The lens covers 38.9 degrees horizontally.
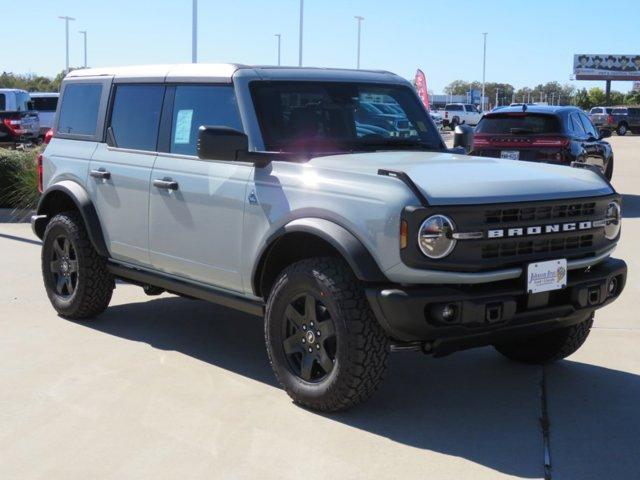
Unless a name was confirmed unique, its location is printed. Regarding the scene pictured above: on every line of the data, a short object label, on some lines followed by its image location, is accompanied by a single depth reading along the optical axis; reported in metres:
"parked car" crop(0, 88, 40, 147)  34.50
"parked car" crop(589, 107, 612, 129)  56.44
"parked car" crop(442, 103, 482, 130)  57.22
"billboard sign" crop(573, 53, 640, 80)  100.88
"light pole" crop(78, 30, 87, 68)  80.00
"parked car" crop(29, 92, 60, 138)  40.28
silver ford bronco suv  4.39
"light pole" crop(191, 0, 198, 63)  36.44
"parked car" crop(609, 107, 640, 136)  57.44
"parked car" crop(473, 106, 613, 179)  13.10
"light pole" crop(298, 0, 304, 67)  51.76
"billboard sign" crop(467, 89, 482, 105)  82.50
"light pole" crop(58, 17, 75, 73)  76.69
